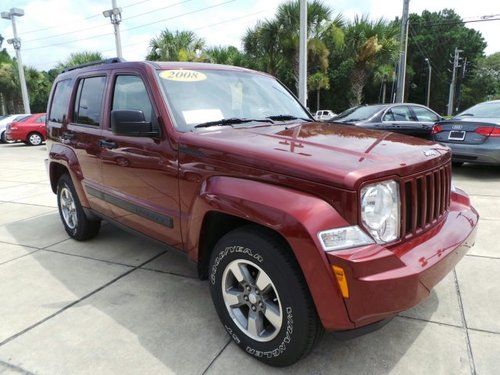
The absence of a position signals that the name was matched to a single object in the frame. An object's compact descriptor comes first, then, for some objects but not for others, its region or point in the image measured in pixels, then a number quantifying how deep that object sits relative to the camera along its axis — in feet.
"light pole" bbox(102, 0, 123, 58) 58.18
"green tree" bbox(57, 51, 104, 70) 91.14
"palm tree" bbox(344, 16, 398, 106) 64.80
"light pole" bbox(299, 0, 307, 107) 40.42
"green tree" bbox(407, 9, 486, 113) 181.27
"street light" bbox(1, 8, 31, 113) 84.84
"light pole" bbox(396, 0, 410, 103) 59.88
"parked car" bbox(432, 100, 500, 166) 23.63
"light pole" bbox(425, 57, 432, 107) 163.53
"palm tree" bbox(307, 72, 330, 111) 106.42
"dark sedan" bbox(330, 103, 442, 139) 28.91
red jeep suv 6.69
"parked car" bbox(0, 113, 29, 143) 67.49
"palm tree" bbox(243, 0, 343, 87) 59.52
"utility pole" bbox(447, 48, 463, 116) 137.74
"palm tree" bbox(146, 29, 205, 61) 76.38
